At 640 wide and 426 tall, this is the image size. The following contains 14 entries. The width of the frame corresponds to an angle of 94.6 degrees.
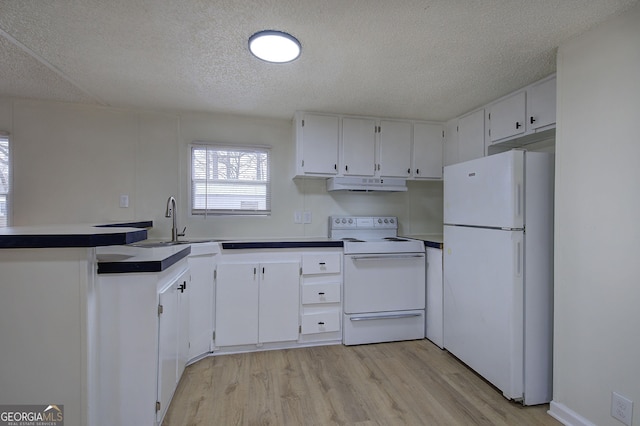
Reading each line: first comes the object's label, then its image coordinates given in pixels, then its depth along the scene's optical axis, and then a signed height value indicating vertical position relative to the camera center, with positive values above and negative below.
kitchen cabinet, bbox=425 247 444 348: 2.58 -0.76
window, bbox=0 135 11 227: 2.59 +0.25
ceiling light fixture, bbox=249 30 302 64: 1.60 +0.94
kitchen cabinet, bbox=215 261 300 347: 2.46 -0.77
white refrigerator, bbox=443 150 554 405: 1.84 -0.37
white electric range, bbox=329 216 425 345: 2.64 -0.71
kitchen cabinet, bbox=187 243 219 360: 2.27 -0.68
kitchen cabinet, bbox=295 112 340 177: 2.79 +0.66
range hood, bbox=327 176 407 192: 2.86 +0.29
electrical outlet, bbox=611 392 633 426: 1.38 -0.92
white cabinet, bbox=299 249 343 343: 2.60 -0.75
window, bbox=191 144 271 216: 2.94 +0.32
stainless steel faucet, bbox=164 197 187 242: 2.41 -0.03
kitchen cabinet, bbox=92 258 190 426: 1.36 -0.65
